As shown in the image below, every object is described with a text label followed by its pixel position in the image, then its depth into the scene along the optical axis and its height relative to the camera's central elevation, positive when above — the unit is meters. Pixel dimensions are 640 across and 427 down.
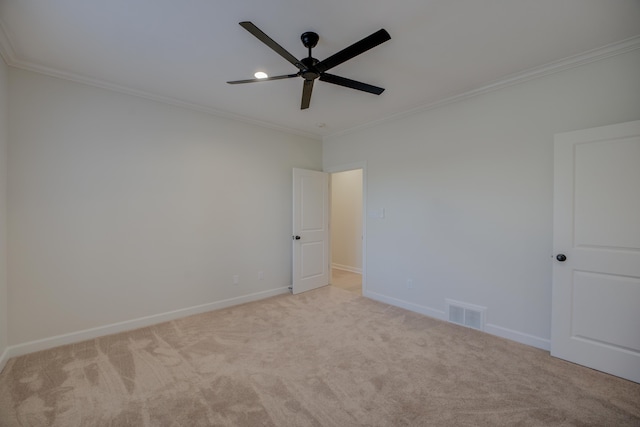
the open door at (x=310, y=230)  4.38 -0.35
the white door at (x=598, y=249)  2.09 -0.33
